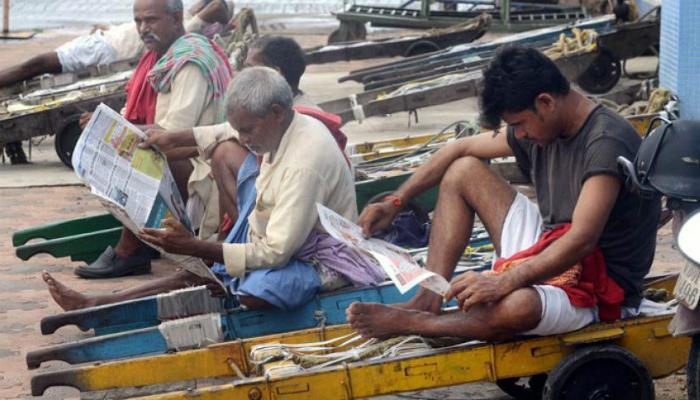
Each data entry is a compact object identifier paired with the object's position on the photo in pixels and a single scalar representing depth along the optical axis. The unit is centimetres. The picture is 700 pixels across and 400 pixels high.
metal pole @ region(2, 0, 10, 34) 1736
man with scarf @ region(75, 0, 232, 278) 628
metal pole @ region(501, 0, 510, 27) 1391
